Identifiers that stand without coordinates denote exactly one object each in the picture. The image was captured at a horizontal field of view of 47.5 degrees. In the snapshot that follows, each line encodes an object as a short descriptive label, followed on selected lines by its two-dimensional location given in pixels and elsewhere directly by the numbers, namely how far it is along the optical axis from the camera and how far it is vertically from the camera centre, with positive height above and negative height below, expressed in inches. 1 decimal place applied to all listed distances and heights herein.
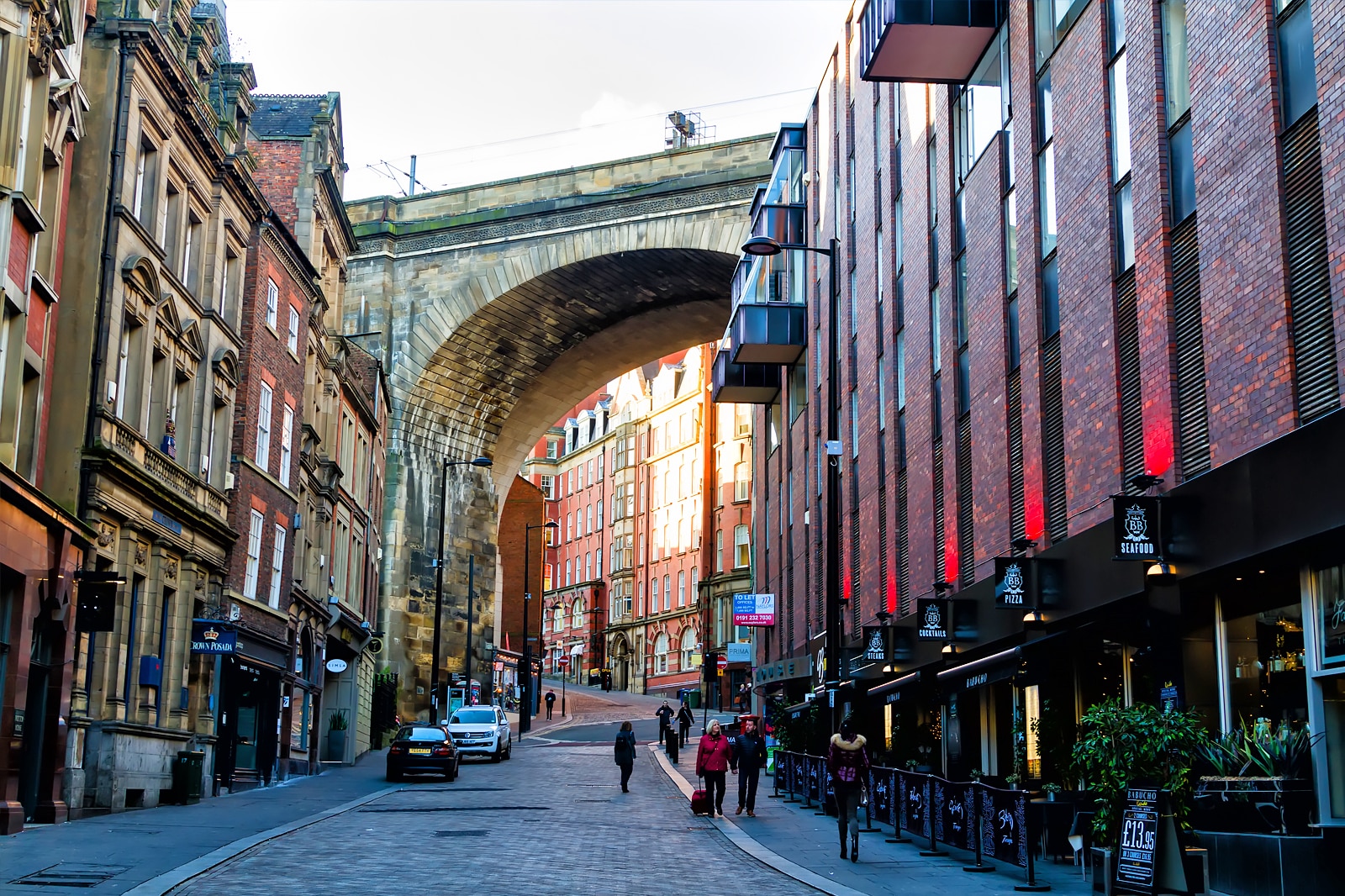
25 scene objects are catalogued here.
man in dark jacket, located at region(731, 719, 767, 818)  975.0 -21.7
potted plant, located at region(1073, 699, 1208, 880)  515.5 -6.2
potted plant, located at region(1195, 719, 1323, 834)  518.3 -15.6
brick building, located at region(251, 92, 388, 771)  1502.2 +307.8
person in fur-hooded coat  697.6 -18.1
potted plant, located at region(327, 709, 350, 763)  1685.5 -15.6
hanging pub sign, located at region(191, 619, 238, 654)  1085.1 +61.8
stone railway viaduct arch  2187.5 +647.9
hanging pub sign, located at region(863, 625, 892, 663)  1163.9 +67.2
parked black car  1368.1 -24.6
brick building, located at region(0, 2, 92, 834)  758.5 +165.1
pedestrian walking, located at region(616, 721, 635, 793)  1192.2 -16.5
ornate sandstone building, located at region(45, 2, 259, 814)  919.0 +232.3
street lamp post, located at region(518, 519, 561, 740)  2439.7 +41.8
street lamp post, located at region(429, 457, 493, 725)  1867.6 +158.3
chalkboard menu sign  498.9 -37.8
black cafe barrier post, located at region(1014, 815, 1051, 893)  578.2 -57.2
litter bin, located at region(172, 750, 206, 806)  1039.6 -35.0
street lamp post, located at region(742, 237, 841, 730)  981.2 +149.7
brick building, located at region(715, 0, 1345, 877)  553.0 +177.5
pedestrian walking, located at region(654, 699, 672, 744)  1866.8 +14.5
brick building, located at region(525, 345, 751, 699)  3715.6 +552.9
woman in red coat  968.9 -18.5
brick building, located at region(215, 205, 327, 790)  1249.4 +181.6
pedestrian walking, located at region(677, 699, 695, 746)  2046.0 +10.5
